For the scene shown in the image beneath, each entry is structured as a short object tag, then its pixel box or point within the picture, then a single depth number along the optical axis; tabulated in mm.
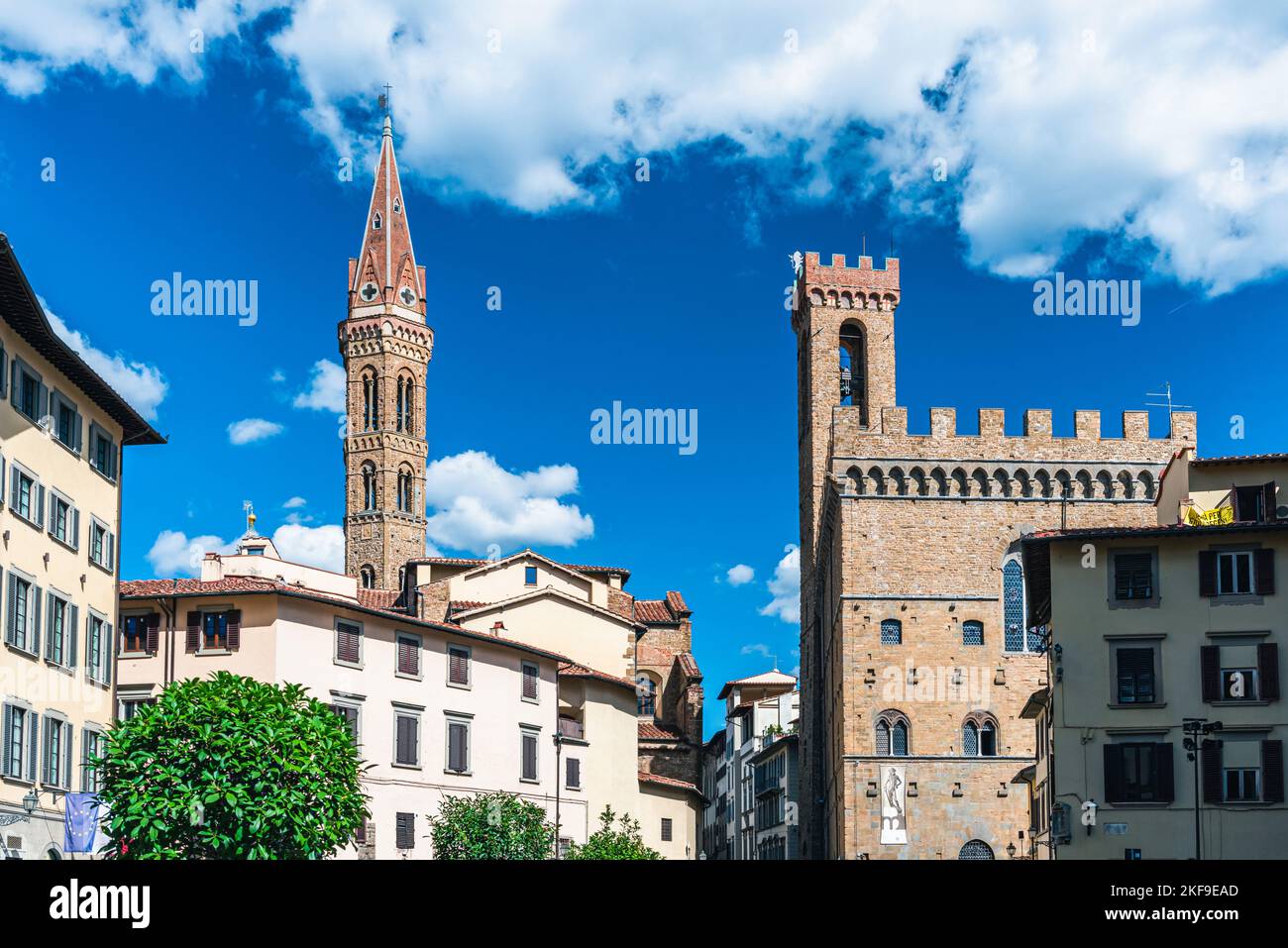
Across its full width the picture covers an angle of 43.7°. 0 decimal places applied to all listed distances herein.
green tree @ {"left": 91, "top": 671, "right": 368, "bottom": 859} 39062
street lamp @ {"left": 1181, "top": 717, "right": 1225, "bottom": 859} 40938
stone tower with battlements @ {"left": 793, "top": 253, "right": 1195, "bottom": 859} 68000
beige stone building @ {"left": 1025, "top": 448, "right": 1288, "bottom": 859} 43688
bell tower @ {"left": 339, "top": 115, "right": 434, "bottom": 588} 111750
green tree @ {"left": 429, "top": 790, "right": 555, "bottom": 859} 57781
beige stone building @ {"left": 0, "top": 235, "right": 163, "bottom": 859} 39844
